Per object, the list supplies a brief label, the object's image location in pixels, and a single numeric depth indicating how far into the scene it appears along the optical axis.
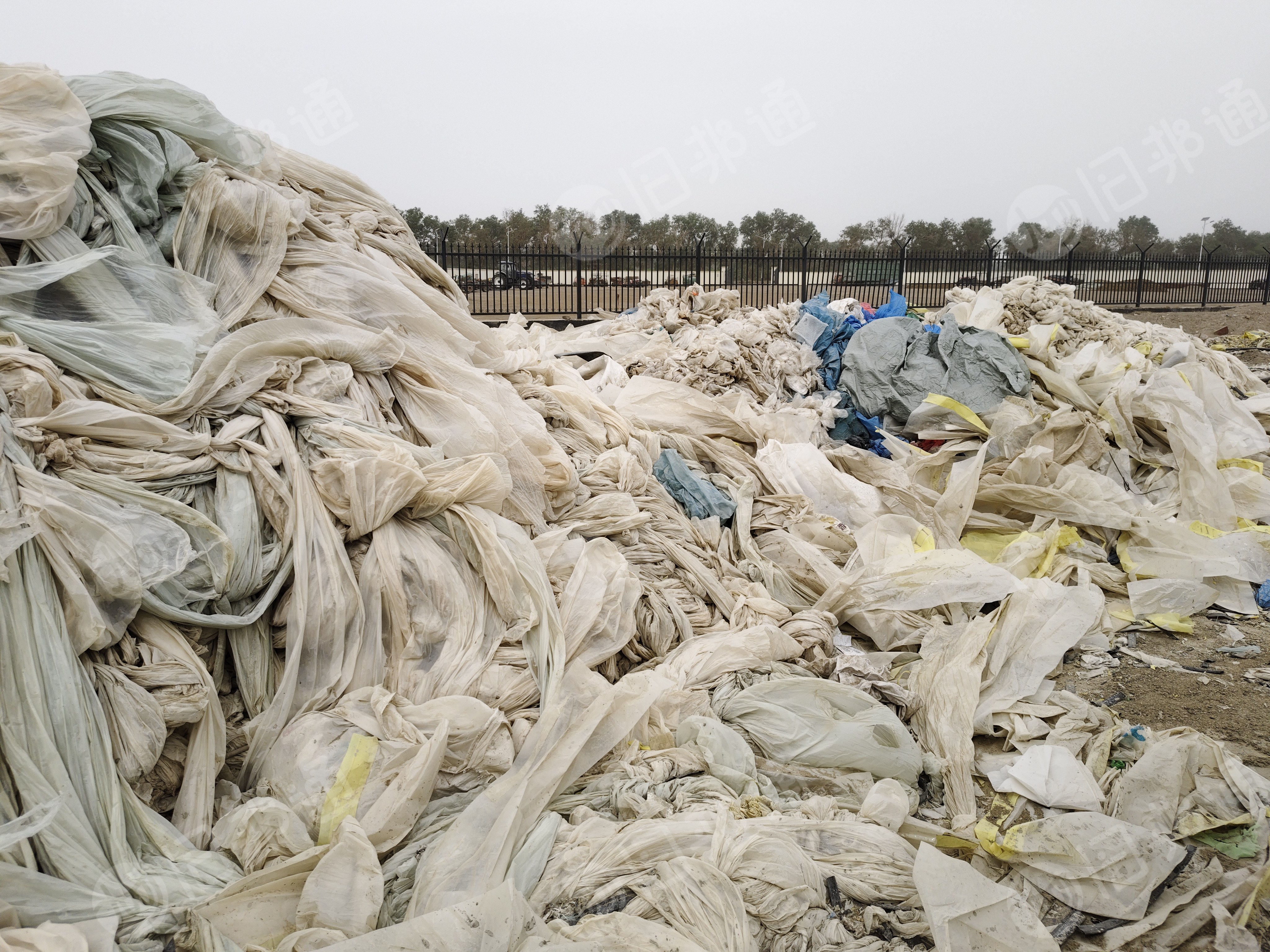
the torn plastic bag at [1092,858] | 2.14
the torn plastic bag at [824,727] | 2.62
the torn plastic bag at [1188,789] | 2.35
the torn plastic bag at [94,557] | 2.09
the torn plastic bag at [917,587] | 3.58
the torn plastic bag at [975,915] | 1.88
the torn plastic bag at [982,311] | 7.17
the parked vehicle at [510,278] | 14.80
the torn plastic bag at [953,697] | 2.70
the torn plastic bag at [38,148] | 2.65
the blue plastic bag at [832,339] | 6.46
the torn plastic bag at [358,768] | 2.11
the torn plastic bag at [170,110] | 3.06
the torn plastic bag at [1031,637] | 3.15
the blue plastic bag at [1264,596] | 4.11
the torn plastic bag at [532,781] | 2.00
